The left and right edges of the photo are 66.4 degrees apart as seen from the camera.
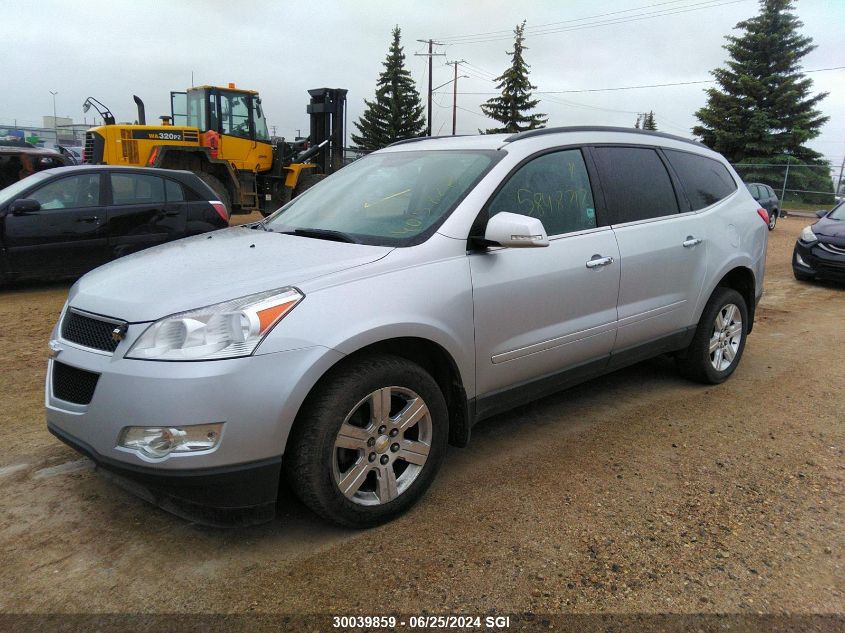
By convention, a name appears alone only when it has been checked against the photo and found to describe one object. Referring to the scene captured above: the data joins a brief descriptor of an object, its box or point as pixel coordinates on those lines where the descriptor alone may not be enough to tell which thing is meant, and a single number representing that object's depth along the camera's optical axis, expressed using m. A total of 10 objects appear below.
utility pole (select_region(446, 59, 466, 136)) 48.53
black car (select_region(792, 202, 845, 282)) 9.33
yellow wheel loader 12.95
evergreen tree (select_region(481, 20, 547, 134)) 43.38
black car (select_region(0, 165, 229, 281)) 7.35
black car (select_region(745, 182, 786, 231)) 17.92
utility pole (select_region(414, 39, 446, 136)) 44.06
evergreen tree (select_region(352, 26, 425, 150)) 48.81
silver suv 2.43
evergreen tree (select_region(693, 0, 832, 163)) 33.19
